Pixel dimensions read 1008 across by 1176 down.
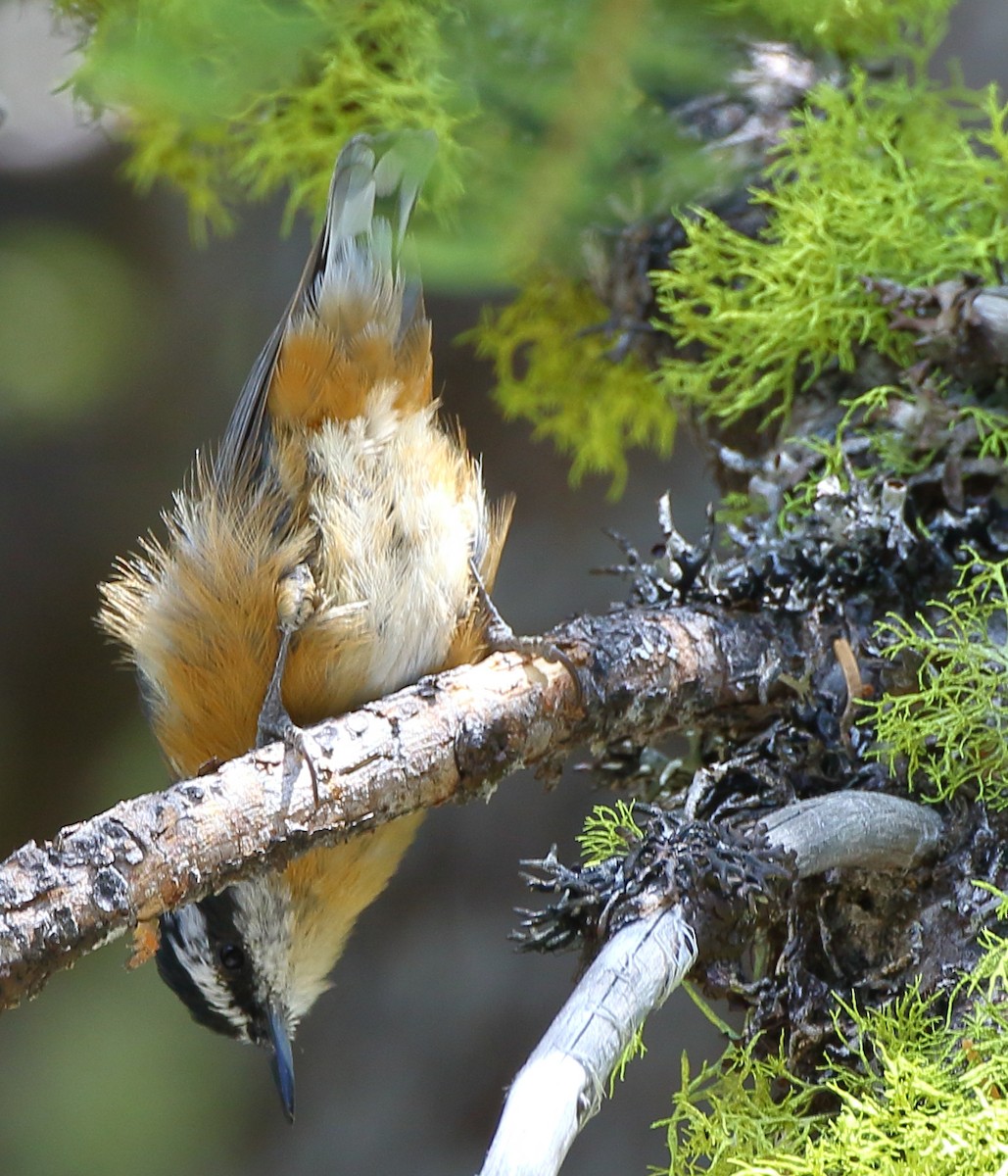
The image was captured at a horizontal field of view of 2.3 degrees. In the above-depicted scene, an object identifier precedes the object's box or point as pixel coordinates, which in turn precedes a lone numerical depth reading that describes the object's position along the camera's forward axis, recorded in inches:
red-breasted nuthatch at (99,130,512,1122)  115.7
